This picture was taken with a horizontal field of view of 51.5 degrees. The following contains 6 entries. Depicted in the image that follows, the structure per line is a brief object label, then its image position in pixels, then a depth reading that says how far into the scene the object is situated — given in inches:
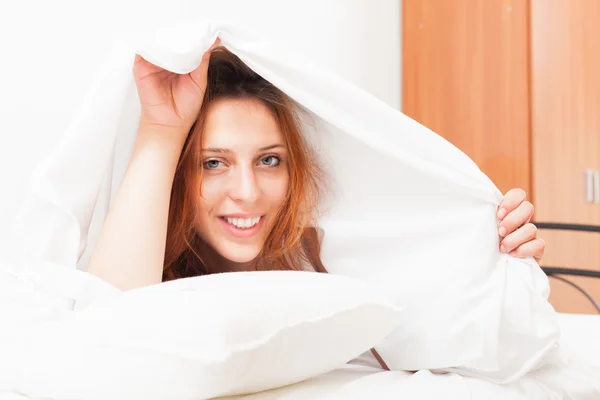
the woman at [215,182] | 42.8
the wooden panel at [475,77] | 100.6
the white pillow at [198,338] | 23.8
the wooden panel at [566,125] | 96.6
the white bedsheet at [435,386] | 29.1
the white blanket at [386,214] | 36.3
